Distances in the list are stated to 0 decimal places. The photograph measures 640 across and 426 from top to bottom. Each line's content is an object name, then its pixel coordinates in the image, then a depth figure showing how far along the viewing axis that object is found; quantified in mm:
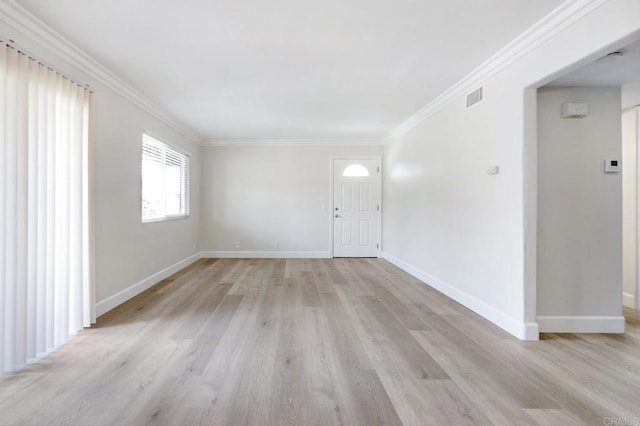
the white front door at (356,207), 6973
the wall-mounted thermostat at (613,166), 2928
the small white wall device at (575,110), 2888
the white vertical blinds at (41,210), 2139
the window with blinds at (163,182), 4512
